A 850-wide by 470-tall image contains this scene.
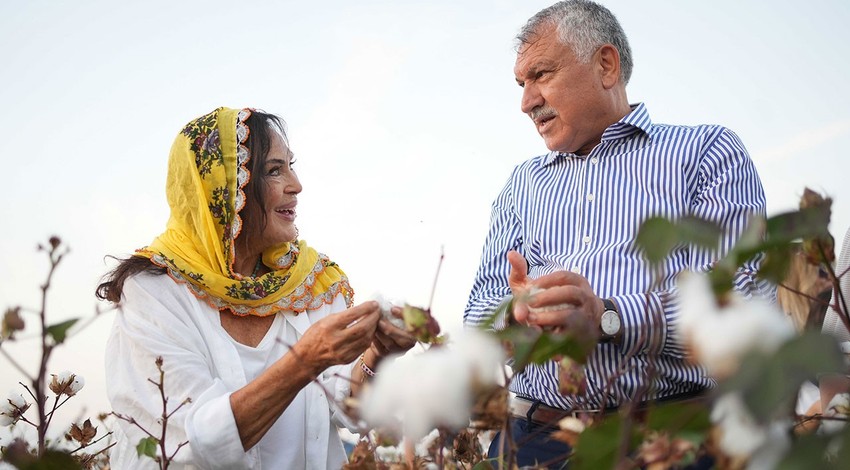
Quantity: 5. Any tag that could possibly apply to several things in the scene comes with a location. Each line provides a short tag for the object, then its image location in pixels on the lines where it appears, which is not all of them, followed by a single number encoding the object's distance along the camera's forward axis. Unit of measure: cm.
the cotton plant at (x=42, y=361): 69
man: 193
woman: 208
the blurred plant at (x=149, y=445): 126
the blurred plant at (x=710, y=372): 43
